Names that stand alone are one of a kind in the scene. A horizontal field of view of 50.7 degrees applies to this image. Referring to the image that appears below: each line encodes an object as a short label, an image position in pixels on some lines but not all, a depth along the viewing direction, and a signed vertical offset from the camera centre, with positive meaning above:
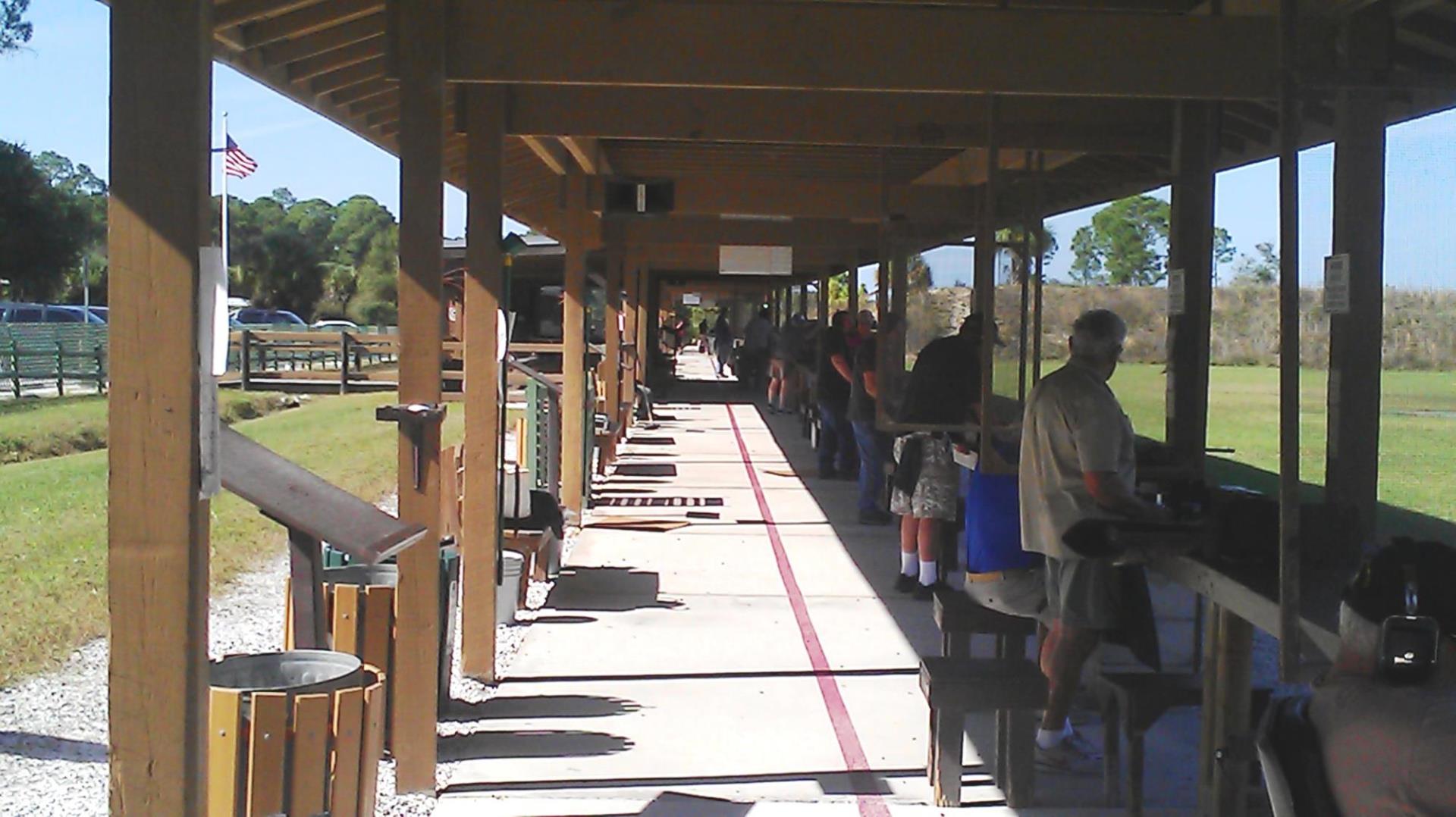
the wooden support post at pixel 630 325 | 19.11 +0.59
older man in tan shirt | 5.16 -0.35
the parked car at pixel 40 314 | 41.50 +1.32
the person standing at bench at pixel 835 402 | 12.89 -0.25
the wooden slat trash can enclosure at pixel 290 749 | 3.91 -1.00
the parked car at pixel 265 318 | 47.96 +1.53
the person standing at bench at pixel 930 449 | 8.20 -0.42
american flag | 17.44 +2.30
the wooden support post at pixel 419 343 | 5.41 +0.09
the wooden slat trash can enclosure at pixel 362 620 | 5.58 -0.93
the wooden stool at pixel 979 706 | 5.20 -1.12
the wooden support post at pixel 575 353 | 11.52 +0.13
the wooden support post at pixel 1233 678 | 4.73 -0.92
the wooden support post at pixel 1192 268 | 6.82 +0.50
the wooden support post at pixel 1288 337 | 3.26 +0.09
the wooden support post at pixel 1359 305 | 4.88 +0.25
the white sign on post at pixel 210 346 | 3.11 +0.04
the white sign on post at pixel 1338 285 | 4.81 +0.30
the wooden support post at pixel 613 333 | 15.76 +0.38
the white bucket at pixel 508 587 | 8.02 -1.15
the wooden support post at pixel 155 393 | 3.04 -0.06
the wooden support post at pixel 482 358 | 6.50 +0.04
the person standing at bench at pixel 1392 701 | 2.46 -0.54
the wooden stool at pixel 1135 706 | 5.14 -1.13
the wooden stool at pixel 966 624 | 5.93 -0.96
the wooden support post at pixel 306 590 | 4.66 -0.69
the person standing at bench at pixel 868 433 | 10.75 -0.43
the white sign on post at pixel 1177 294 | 6.91 +0.38
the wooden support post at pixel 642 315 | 21.95 +0.83
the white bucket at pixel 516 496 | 8.65 -0.72
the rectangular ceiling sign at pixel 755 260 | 16.75 +1.24
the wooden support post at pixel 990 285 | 6.59 +0.41
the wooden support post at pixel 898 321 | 9.65 +0.34
